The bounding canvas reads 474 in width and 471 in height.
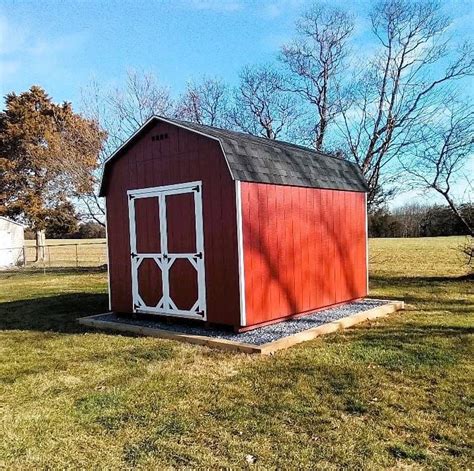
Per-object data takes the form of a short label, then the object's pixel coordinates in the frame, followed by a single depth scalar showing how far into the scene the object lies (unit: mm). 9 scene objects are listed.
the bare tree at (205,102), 20094
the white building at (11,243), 22312
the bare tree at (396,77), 15469
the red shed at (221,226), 6336
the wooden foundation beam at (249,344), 5527
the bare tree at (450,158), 14039
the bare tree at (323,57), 17047
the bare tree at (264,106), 18594
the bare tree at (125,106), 19406
